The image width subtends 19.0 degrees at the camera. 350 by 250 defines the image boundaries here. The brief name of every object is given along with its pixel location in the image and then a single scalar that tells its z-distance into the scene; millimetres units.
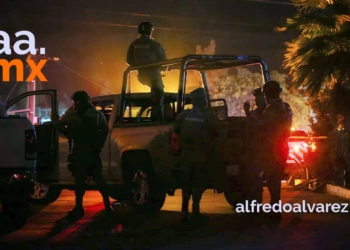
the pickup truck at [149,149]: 14560
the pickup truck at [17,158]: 12752
